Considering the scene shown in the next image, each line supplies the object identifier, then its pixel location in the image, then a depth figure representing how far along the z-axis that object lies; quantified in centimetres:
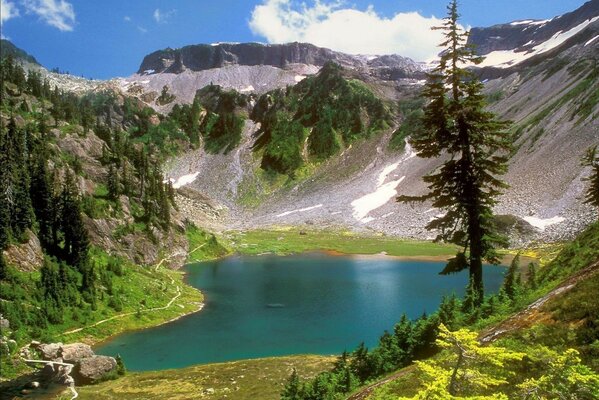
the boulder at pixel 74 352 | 4438
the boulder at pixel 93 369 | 4238
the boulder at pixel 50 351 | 4597
